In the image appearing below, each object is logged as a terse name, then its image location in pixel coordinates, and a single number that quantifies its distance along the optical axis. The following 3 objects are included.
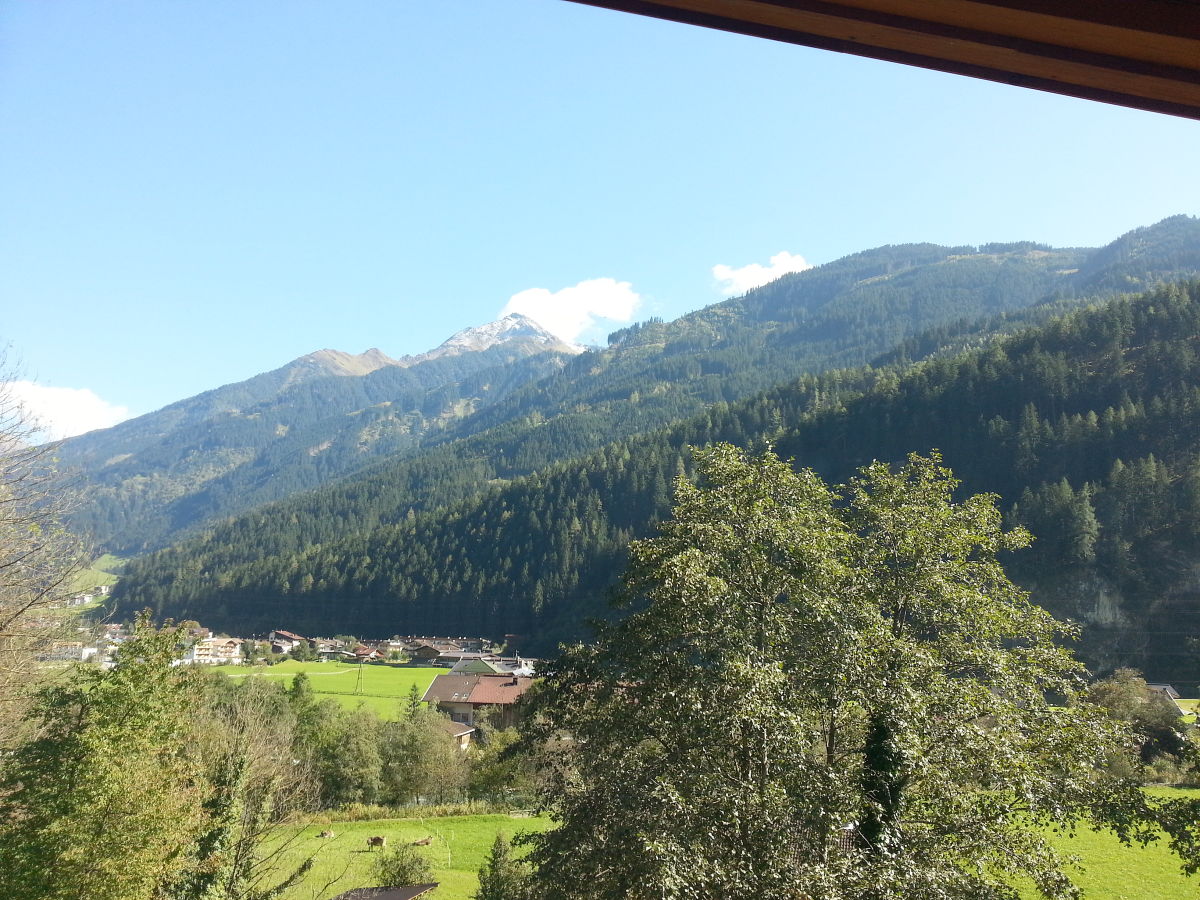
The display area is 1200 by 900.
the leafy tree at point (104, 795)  13.96
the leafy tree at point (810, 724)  10.02
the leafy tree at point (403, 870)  26.12
